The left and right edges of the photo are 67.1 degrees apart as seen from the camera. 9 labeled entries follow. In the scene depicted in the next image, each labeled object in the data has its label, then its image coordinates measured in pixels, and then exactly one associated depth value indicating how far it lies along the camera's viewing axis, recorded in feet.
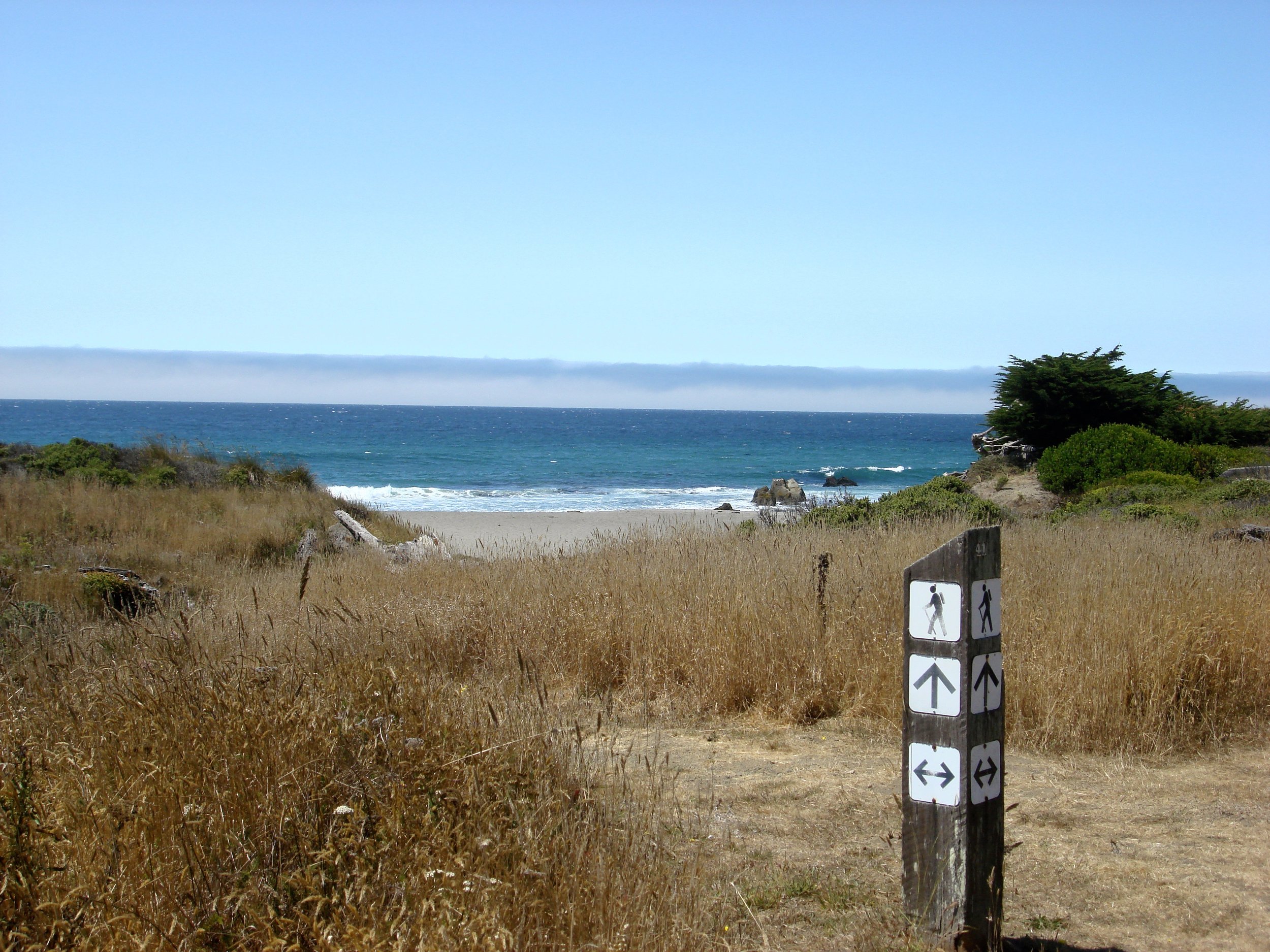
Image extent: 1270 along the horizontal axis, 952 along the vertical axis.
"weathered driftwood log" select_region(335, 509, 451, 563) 38.93
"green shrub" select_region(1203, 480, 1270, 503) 47.55
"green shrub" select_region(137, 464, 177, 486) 61.05
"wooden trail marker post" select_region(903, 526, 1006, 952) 10.52
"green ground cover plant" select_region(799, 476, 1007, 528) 38.83
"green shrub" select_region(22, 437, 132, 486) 59.41
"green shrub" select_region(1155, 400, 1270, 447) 73.41
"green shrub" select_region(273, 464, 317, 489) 68.01
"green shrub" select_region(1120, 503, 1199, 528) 38.24
